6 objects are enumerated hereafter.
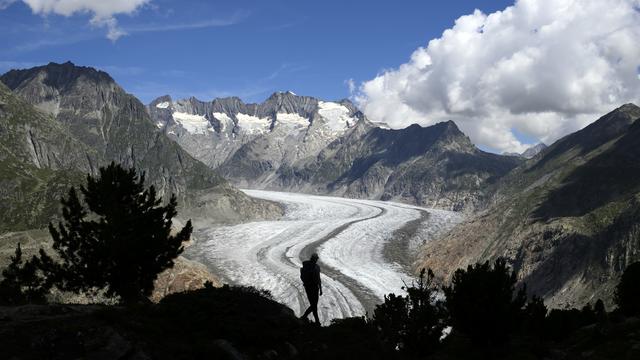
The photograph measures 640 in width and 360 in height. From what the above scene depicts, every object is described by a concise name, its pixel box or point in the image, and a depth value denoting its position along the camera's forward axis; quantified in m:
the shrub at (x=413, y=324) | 21.36
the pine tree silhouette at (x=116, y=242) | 26.39
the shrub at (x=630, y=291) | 25.80
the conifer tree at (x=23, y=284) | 28.42
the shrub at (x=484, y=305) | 19.03
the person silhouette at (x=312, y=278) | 20.64
